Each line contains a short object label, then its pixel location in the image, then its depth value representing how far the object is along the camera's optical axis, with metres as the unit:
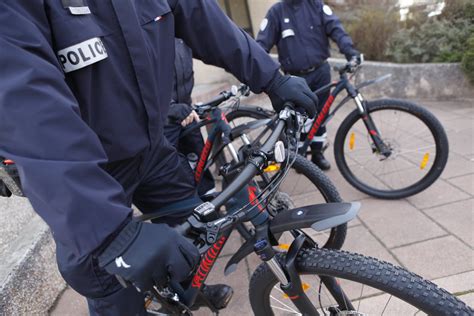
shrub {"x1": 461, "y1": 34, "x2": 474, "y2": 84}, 5.09
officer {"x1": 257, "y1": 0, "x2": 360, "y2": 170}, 3.56
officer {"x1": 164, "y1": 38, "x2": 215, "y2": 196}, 2.46
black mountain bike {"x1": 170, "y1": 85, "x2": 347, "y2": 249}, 2.18
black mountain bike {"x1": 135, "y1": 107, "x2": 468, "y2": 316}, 1.13
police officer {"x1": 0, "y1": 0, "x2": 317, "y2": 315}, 0.92
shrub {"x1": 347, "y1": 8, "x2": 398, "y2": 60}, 6.41
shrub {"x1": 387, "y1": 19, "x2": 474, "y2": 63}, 5.55
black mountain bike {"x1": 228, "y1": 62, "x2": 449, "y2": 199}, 2.81
